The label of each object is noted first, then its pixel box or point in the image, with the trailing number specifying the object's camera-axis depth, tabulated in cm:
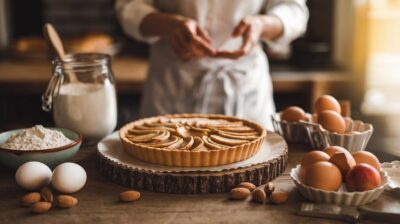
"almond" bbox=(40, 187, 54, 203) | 108
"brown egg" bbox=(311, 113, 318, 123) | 140
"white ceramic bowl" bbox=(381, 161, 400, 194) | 111
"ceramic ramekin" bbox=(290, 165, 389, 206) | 102
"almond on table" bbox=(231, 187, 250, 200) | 109
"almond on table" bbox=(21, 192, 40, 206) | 107
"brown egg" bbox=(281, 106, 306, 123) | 145
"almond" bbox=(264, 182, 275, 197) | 111
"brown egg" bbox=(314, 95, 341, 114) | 143
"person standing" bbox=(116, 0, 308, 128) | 187
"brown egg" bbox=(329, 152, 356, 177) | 108
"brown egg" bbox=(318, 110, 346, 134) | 133
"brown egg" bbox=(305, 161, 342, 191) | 104
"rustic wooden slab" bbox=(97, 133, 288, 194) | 112
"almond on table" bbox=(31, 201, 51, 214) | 104
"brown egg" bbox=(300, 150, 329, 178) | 109
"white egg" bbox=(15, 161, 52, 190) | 113
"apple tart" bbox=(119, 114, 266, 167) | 117
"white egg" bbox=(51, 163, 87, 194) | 112
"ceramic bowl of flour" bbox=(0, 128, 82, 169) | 121
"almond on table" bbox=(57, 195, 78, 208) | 106
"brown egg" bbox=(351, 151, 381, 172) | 110
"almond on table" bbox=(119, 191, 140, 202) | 109
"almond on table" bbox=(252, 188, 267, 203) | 108
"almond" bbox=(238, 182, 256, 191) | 112
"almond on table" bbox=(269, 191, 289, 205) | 107
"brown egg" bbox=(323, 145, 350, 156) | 114
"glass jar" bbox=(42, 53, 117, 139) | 142
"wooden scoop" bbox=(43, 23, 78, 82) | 145
